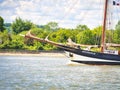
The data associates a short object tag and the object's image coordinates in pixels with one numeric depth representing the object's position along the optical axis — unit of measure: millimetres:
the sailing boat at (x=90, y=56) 77562
